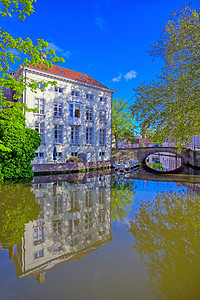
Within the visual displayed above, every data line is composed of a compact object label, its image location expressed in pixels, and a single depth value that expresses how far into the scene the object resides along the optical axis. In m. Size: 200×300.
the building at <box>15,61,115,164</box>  23.41
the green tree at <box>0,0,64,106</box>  6.58
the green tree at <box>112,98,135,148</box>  36.12
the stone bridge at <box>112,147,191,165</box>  36.33
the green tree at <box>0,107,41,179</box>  14.56
